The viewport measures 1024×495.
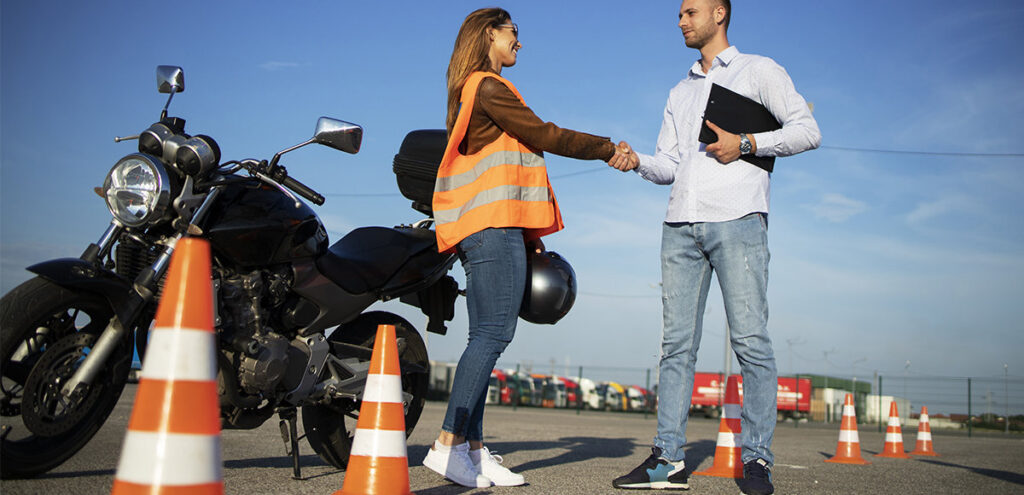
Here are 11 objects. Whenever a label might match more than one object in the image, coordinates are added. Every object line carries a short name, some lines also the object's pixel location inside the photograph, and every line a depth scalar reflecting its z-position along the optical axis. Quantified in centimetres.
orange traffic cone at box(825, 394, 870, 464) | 701
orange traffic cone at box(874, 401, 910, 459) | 899
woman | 364
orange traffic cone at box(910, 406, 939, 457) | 974
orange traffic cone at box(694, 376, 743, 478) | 496
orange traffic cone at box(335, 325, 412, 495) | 275
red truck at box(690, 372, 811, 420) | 3816
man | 378
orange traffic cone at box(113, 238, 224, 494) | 159
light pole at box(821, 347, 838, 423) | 4388
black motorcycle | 302
